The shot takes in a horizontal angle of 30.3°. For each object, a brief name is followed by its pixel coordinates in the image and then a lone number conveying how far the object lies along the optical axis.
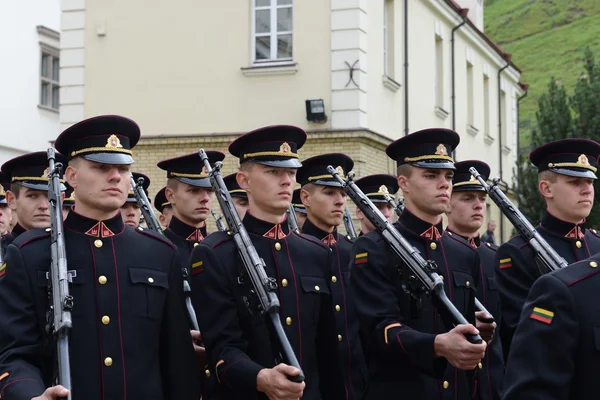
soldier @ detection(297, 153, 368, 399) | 8.28
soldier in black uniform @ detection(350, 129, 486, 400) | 5.72
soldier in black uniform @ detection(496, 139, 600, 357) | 7.01
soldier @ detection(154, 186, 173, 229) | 9.87
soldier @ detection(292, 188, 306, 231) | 10.71
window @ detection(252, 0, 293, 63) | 18.50
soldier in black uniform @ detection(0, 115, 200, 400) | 4.96
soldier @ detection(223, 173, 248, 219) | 9.38
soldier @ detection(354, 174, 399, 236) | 9.66
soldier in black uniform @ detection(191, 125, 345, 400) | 5.52
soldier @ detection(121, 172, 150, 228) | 9.12
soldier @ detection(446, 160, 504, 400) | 8.84
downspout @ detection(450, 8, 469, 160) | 25.47
